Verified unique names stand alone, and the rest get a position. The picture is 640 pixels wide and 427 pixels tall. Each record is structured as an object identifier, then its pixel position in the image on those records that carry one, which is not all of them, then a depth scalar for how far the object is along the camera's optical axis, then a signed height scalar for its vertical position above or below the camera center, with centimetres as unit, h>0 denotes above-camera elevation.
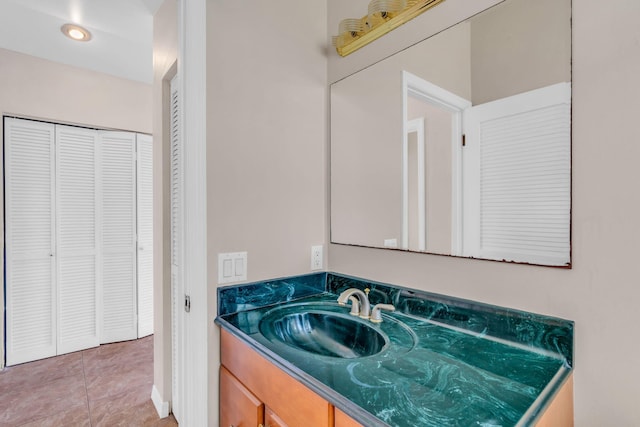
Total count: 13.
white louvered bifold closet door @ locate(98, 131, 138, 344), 286 -24
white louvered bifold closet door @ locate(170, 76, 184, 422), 182 -16
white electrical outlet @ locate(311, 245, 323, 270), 154 -24
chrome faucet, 117 -37
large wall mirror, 89 +25
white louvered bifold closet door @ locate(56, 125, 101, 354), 268 -25
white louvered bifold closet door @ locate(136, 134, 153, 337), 300 -25
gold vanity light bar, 117 +76
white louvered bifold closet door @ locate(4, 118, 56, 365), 247 -25
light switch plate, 123 -23
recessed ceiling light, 214 +126
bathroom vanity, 65 -41
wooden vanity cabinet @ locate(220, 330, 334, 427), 75 -52
